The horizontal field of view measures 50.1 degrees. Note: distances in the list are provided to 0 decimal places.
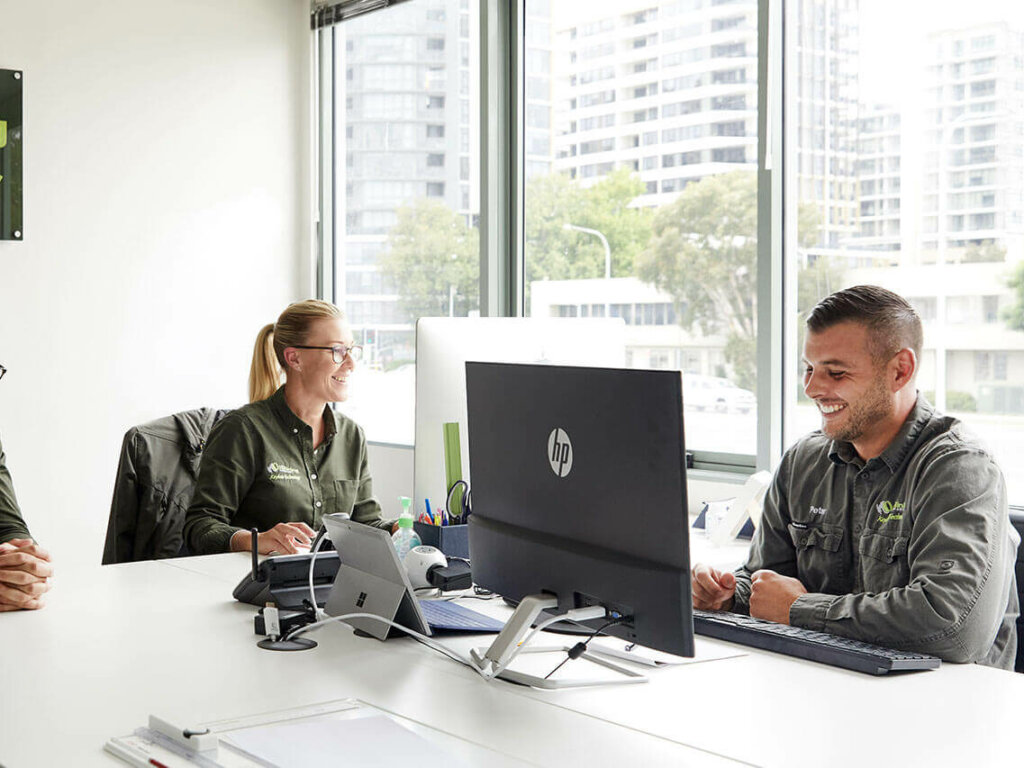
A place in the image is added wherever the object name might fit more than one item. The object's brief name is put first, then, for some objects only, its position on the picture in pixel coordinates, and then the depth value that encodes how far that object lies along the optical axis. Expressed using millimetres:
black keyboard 1543
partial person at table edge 1900
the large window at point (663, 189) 3182
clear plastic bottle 2176
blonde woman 2621
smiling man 1663
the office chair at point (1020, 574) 1997
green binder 2215
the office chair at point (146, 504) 2896
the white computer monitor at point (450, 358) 2215
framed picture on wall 3928
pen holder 2193
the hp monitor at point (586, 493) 1351
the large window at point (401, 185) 4199
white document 1212
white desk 1259
